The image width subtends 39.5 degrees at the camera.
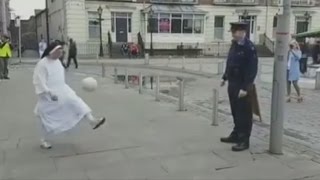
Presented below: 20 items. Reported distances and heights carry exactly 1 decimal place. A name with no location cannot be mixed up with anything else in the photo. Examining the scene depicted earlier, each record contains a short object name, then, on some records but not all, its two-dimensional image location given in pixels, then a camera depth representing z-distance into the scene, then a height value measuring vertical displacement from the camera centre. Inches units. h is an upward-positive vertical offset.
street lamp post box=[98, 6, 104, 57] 1479.1 +50.0
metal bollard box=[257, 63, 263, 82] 746.2 -69.5
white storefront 1530.5 +49.0
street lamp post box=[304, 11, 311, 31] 1831.6 +77.4
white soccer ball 295.6 -32.9
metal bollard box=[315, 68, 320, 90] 616.7 -61.3
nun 252.7 -37.3
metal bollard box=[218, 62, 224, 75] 878.7 -64.2
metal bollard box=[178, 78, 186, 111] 398.3 -54.5
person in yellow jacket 679.7 -31.7
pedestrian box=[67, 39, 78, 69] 1005.8 -39.8
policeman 250.1 -24.2
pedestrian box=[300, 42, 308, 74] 784.8 -51.8
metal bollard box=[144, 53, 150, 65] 1166.3 -62.7
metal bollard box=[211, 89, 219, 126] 330.0 -54.3
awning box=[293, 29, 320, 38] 1021.2 +4.2
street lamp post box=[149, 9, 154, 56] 1594.2 +46.1
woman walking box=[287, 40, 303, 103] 478.9 -33.5
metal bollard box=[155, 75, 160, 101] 464.5 -59.4
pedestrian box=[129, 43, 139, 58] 1454.2 -52.5
